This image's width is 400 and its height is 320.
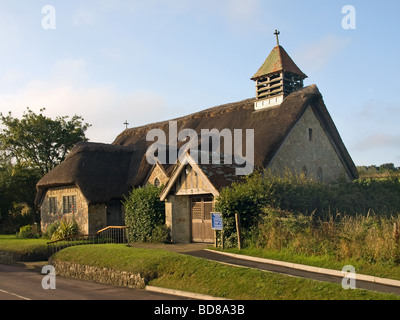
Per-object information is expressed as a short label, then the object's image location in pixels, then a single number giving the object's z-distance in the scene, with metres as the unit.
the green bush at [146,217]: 20.83
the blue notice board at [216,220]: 16.70
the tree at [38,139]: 34.78
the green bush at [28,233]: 29.50
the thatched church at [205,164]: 20.56
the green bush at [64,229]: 25.33
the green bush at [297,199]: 16.67
